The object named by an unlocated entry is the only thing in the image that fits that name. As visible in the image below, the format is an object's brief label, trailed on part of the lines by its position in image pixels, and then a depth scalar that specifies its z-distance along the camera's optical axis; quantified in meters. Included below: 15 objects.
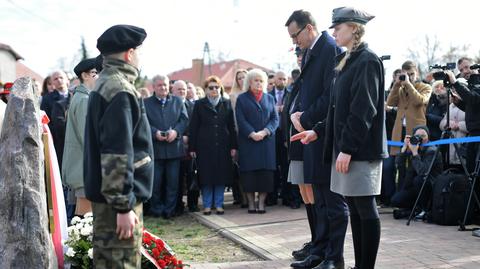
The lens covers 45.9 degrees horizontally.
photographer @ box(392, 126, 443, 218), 8.12
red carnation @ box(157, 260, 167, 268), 4.48
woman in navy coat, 9.16
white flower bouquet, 4.50
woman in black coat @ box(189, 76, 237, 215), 9.32
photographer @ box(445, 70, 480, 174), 7.01
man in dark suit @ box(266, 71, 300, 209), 9.59
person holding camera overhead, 9.45
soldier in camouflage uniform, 3.14
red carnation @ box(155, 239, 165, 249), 4.65
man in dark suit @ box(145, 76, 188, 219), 9.23
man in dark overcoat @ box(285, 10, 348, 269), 4.98
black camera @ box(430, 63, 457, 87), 7.02
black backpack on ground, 7.43
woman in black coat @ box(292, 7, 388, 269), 4.25
